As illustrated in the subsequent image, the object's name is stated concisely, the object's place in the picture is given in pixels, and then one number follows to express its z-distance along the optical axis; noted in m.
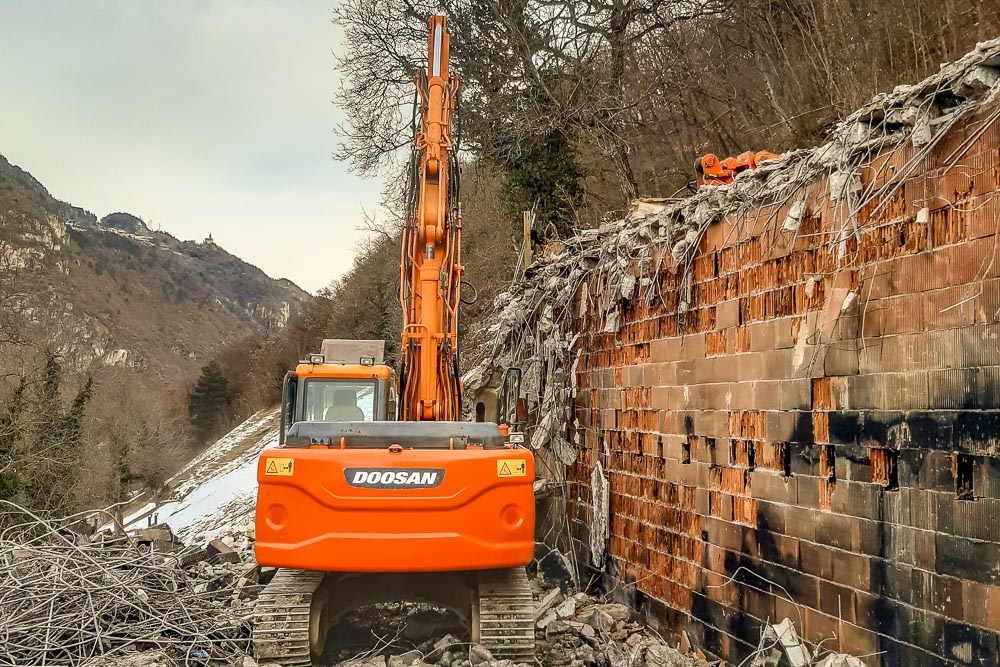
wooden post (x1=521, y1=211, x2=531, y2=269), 11.52
